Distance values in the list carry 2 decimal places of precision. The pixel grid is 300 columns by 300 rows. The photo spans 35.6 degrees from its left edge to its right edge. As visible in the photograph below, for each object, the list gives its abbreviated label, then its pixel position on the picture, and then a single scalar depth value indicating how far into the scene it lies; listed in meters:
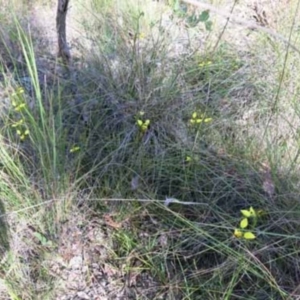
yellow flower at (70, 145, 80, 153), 1.45
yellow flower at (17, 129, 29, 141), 1.47
